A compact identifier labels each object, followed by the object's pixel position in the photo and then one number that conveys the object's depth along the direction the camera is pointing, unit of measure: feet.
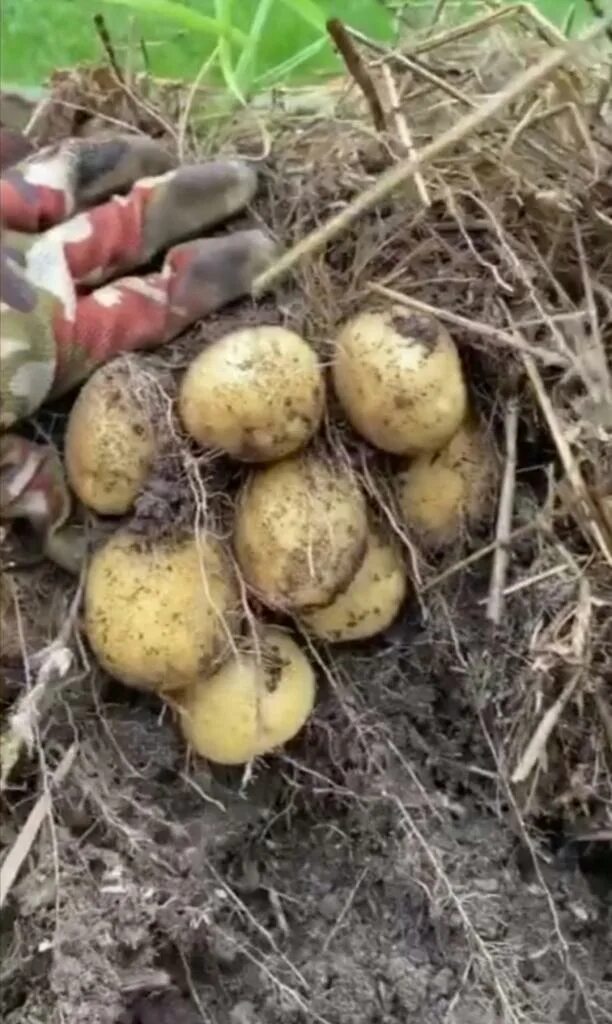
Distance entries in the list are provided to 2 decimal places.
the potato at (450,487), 2.72
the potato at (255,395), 2.47
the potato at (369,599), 2.69
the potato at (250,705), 2.63
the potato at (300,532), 2.52
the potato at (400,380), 2.51
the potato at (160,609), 2.53
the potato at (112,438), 2.52
